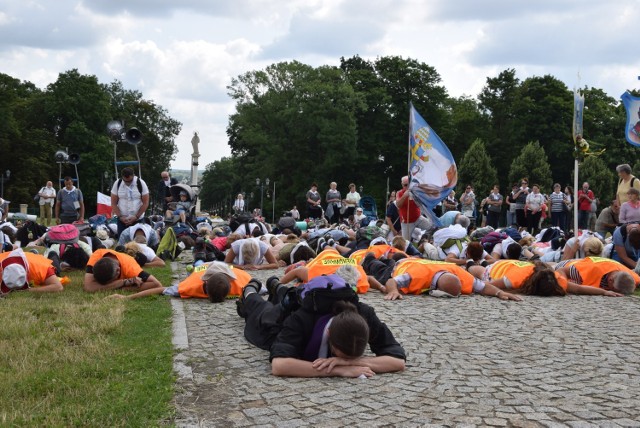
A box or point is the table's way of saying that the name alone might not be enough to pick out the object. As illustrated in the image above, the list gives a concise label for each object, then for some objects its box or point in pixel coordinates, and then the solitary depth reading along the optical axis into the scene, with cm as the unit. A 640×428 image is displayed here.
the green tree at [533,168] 5628
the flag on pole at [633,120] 1721
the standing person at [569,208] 2408
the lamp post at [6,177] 5250
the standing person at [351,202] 2870
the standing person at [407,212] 1595
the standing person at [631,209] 1383
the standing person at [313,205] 2812
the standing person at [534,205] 2272
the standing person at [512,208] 2377
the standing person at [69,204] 1905
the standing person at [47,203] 2875
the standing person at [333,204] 2834
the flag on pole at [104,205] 2338
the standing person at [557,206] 2358
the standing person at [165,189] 2084
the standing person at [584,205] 2370
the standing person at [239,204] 3841
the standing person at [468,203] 2634
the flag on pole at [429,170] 1561
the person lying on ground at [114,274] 1005
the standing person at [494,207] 2472
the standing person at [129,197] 1393
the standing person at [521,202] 2331
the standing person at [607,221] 1647
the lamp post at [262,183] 6156
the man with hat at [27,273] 975
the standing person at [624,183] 1484
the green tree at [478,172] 5856
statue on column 3794
